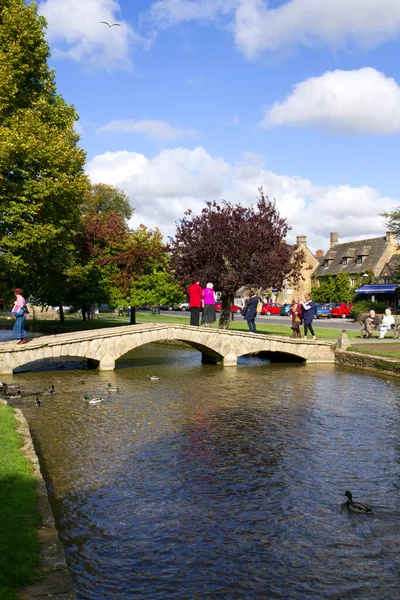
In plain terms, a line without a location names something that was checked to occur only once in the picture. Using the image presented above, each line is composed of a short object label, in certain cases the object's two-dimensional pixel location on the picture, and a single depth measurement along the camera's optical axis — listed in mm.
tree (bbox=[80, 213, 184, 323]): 36844
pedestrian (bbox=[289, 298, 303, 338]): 29344
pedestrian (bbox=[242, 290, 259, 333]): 29130
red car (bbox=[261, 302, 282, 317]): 72250
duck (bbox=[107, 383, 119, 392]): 20016
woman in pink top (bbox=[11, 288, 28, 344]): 23125
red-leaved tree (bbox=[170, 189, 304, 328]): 32312
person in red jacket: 26547
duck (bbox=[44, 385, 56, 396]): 19562
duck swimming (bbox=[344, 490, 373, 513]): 9445
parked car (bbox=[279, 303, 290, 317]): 70688
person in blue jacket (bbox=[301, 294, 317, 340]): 29553
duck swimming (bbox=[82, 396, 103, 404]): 17781
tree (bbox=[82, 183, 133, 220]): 72538
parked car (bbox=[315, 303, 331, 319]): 66062
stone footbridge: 22781
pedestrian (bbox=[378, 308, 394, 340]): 31780
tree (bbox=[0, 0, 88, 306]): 24844
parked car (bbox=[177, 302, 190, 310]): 80250
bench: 32469
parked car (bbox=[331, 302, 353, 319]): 66750
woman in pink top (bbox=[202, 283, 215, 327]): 27750
